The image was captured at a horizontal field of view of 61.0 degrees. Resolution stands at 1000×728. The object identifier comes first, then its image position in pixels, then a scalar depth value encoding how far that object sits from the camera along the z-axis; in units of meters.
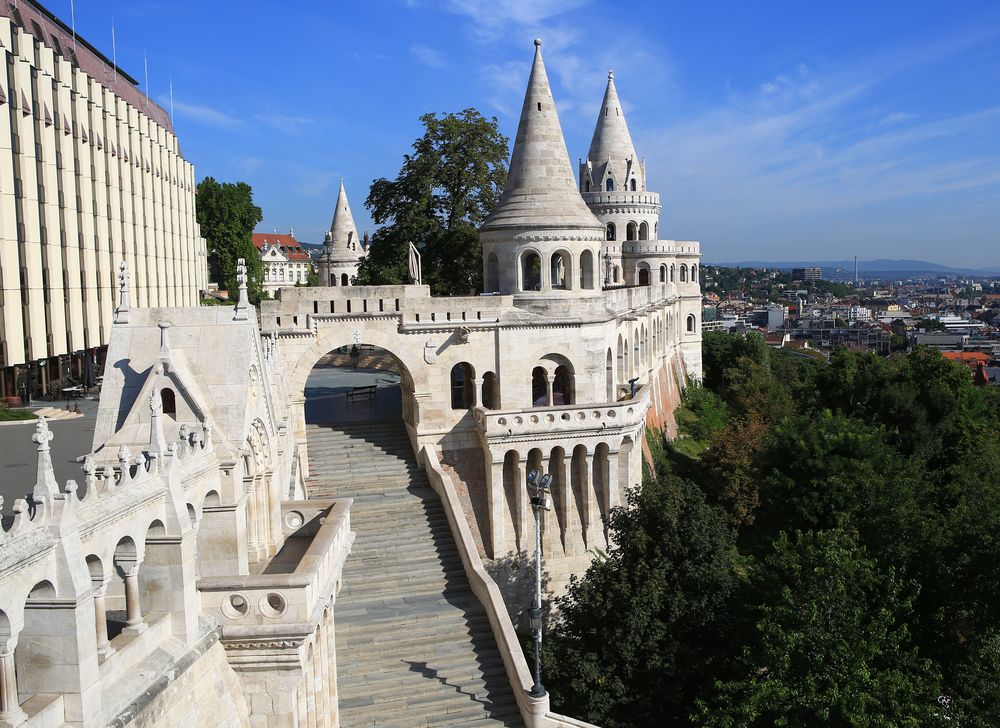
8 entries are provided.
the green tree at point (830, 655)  15.84
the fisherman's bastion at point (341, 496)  8.96
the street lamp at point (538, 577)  17.66
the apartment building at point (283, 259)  136.50
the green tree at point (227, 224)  72.12
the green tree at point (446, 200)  37.78
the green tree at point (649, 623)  19.77
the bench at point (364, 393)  32.41
